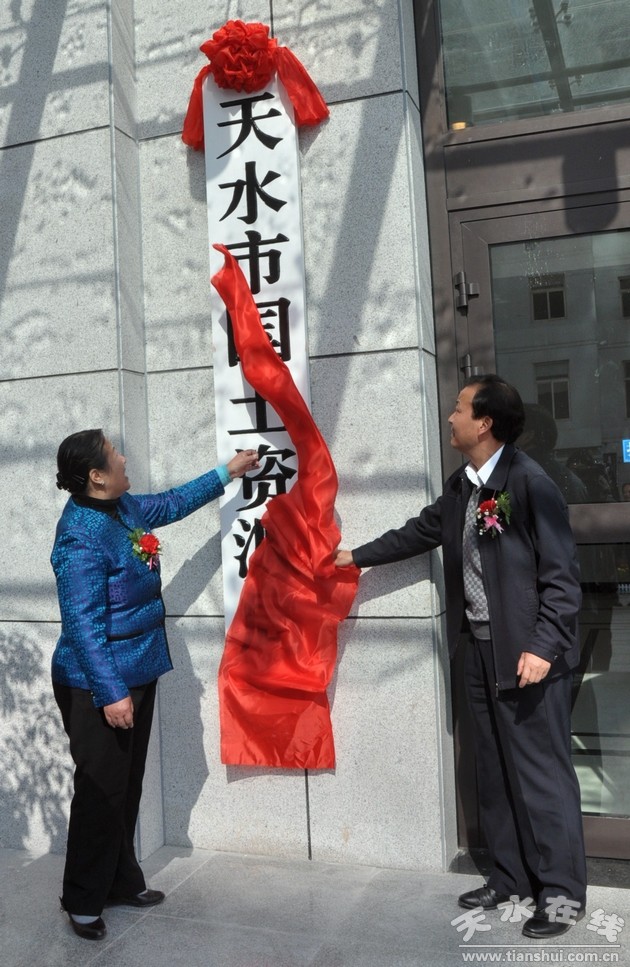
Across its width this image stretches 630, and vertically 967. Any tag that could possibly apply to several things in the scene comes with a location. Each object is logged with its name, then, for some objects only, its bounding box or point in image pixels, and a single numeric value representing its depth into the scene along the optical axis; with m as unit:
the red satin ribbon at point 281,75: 3.76
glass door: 3.70
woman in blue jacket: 3.12
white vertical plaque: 3.83
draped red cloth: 3.69
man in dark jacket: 3.10
